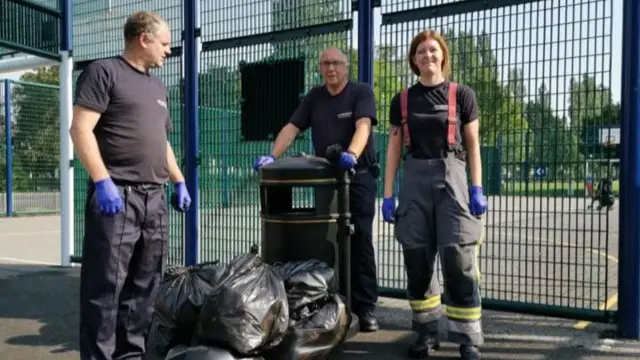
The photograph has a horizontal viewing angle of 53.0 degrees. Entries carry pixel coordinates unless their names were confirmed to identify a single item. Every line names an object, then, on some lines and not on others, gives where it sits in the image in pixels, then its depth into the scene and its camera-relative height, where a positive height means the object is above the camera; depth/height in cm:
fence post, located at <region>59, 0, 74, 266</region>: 743 +35
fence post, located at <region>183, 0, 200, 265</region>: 646 +37
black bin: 413 -36
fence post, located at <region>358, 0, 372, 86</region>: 534 +104
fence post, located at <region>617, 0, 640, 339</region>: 425 -10
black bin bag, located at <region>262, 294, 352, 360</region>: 364 -101
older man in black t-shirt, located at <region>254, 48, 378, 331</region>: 456 +15
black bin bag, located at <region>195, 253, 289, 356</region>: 333 -79
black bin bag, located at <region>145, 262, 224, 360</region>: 373 -81
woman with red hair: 381 -20
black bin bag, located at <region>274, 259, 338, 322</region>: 384 -74
